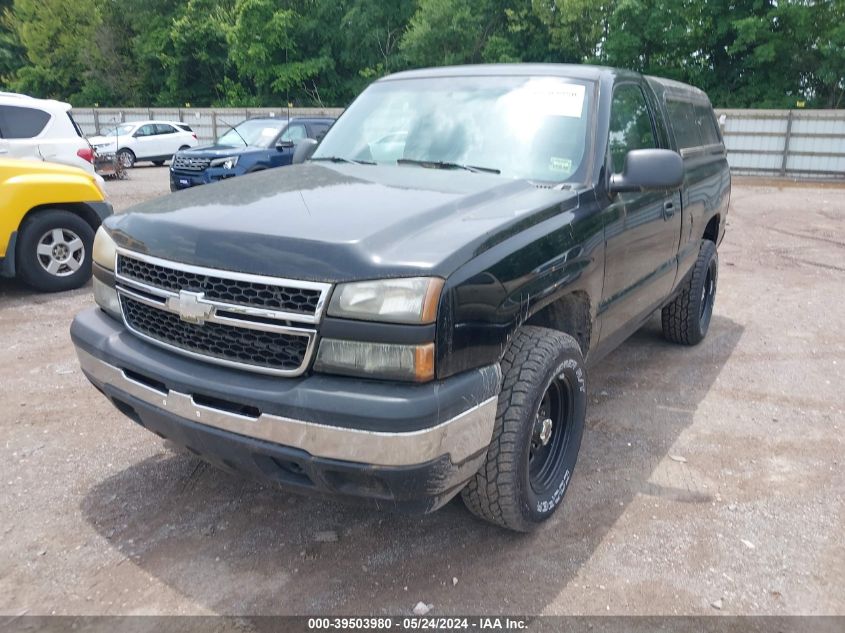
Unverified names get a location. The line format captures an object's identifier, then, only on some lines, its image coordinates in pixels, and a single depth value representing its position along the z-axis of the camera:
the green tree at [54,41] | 45.41
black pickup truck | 2.32
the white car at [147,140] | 22.98
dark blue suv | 13.14
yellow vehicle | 6.40
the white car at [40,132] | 8.38
